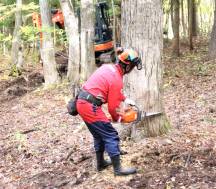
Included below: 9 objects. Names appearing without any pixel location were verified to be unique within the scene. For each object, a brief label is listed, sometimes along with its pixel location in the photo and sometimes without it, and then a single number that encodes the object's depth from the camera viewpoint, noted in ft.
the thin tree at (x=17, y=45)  59.06
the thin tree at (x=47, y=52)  49.73
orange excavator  57.57
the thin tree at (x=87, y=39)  43.19
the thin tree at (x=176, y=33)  57.47
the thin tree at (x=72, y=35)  46.42
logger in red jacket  18.92
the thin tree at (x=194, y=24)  77.18
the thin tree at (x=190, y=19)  61.98
